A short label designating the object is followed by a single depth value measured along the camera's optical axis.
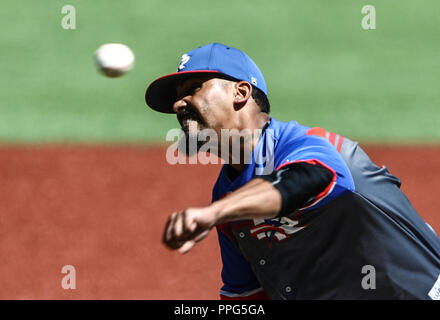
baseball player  5.95
